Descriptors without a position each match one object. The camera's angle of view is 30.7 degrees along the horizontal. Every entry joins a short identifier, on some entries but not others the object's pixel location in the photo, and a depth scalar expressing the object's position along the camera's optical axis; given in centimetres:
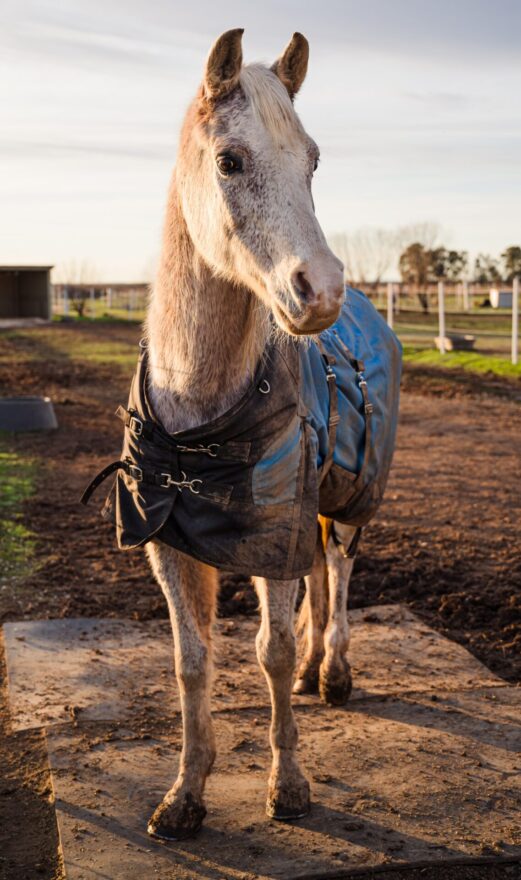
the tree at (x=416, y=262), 4934
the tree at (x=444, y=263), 5031
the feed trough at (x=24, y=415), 1106
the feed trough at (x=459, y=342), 1998
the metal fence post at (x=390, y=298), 2261
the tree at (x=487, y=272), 5334
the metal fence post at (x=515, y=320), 1657
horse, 261
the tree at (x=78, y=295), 4472
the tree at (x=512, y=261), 5448
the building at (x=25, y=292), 2898
